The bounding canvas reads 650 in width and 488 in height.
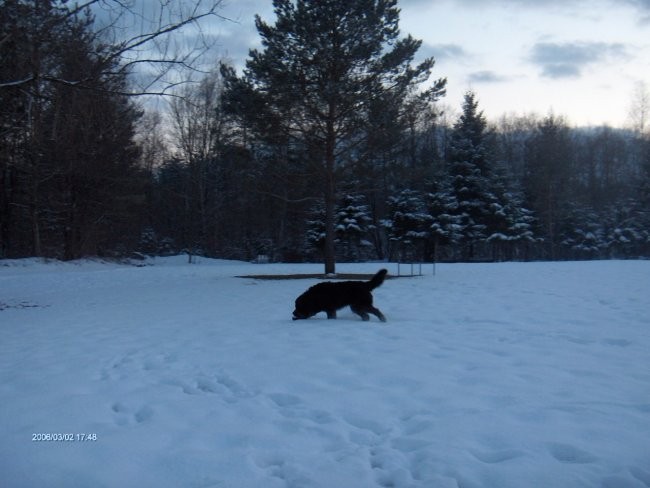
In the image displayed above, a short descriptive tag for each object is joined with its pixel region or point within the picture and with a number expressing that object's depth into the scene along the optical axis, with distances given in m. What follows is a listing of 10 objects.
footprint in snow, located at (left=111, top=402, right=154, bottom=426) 3.93
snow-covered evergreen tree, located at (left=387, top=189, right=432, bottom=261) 38.62
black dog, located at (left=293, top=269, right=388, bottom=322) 8.27
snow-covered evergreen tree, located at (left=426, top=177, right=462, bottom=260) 37.81
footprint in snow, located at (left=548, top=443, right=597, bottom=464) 2.97
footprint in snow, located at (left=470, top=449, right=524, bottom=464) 3.02
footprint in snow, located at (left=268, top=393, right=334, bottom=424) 3.82
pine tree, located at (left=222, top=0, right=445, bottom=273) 17.28
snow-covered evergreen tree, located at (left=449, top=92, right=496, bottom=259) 38.59
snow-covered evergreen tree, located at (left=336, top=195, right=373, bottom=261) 38.84
